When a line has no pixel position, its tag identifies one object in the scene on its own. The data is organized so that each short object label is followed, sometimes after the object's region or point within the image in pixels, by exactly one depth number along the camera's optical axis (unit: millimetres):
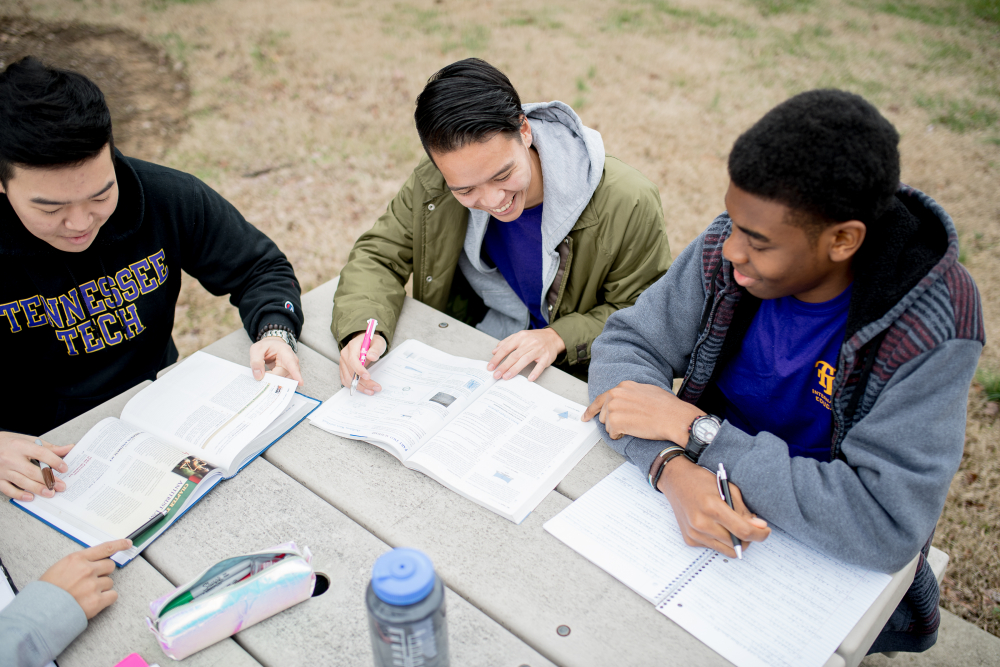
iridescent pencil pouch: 1090
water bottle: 824
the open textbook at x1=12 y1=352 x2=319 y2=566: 1351
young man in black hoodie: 1513
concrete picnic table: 1111
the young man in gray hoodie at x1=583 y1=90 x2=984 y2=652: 1141
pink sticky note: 1092
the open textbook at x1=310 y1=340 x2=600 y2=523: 1406
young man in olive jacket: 1794
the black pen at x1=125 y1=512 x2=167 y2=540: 1306
